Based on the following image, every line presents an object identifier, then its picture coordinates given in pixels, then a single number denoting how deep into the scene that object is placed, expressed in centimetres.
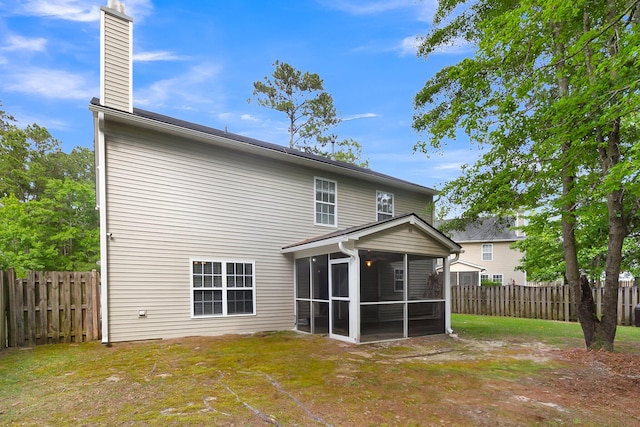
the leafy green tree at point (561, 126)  536
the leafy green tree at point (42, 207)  1858
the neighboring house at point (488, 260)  2417
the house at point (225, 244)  796
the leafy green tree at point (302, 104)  2517
